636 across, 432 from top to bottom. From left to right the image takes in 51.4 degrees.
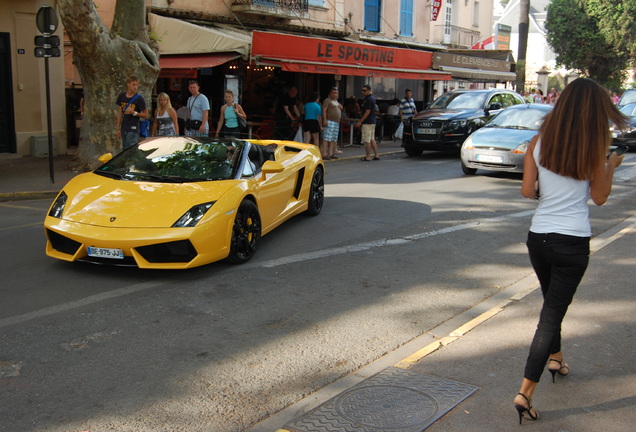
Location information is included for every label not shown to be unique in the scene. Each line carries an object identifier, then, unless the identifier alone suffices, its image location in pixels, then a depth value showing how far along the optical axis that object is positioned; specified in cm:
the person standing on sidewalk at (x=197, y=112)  1337
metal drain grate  357
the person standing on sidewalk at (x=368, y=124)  1733
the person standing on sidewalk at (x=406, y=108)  2269
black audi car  1780
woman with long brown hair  349
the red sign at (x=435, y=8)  2992
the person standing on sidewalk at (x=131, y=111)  1188
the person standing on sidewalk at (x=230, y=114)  1389
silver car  1338
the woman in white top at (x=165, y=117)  1227
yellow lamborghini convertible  602
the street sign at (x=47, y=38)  1164
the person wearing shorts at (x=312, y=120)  1697
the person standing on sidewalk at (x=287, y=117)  1905
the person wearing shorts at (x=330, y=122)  1733
